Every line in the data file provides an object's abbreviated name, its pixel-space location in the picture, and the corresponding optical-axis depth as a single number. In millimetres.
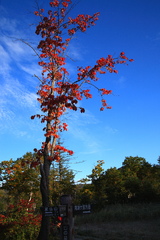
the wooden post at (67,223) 4820
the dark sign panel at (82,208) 4821
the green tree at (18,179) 25016
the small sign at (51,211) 4824
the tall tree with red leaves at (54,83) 6879
